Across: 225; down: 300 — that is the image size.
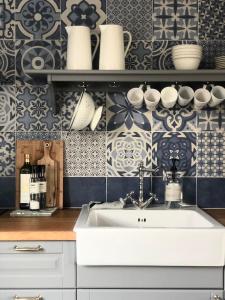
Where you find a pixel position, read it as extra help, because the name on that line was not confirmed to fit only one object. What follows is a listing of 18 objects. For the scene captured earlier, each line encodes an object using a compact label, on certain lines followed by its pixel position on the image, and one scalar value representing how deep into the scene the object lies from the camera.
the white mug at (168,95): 2.06
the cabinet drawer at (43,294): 1.65
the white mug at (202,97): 2.07
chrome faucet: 2.07
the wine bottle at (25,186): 2.09
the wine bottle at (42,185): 2.04
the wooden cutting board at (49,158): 2.18
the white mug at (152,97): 2.07
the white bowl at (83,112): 2.04
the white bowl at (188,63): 2.00
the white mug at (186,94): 2.08
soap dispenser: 2.08
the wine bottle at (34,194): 2.01
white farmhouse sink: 1.61
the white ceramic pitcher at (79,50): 2.00
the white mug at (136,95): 2.08
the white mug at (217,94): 2.06
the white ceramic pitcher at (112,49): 2.00
